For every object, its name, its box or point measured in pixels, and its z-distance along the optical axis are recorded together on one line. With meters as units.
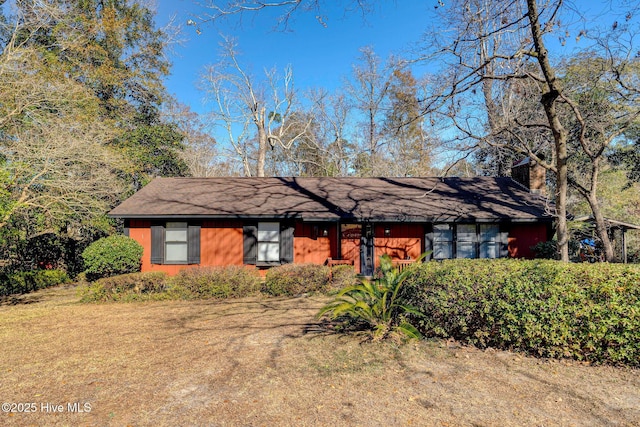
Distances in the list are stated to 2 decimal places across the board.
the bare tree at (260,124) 26.42
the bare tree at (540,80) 7.44
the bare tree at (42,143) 9.74
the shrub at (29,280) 11.15
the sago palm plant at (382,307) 5.36
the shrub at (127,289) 8.92
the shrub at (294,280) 9.16
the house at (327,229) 12.13
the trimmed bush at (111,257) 10.68
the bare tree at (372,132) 26.36
